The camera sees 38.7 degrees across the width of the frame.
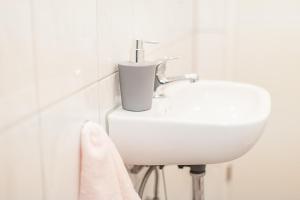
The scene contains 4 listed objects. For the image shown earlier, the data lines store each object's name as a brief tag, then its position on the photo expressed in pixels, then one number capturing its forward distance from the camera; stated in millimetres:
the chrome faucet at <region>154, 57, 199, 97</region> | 1312
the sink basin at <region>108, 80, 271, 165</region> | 1011
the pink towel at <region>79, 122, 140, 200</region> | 873
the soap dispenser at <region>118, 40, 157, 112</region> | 1094
